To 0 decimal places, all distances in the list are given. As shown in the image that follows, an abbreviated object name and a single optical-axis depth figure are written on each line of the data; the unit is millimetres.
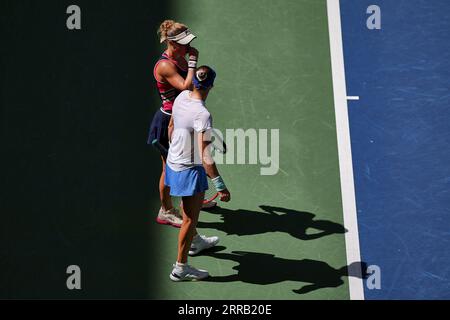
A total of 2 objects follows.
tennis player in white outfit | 16297
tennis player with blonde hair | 18062
